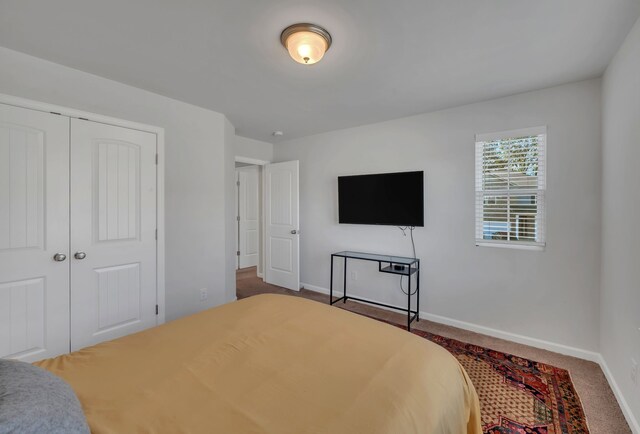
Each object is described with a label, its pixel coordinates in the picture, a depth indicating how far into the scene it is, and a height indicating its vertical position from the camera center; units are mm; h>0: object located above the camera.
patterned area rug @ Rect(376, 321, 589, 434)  1701 -1262
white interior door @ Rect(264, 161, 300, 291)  4340 -160
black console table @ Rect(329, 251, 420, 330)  3107 -601
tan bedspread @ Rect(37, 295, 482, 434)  896 -652
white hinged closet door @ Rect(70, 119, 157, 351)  2301 -162
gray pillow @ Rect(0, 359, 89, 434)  620 -480
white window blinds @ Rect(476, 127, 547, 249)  2656 +282
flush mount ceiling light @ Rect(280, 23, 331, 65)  1721 +1114
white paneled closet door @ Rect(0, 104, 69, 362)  1985 -154
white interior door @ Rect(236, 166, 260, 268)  5949 +74
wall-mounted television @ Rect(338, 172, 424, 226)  3252 +207
